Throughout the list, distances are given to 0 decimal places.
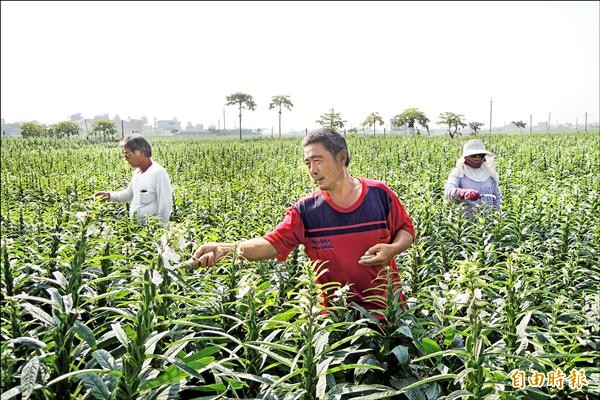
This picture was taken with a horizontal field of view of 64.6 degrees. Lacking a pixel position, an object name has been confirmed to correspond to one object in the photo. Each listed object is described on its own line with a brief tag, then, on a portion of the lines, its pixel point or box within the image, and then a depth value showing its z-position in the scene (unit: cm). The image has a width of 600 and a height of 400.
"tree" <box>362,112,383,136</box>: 4412
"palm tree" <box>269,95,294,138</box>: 5844
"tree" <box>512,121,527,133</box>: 7034
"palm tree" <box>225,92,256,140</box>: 5819
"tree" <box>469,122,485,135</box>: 6014
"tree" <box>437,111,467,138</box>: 5866
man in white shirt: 463
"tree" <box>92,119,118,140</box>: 5794
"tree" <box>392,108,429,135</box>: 6006
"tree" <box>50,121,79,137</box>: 5735
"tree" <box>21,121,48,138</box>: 5466
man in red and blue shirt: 239
